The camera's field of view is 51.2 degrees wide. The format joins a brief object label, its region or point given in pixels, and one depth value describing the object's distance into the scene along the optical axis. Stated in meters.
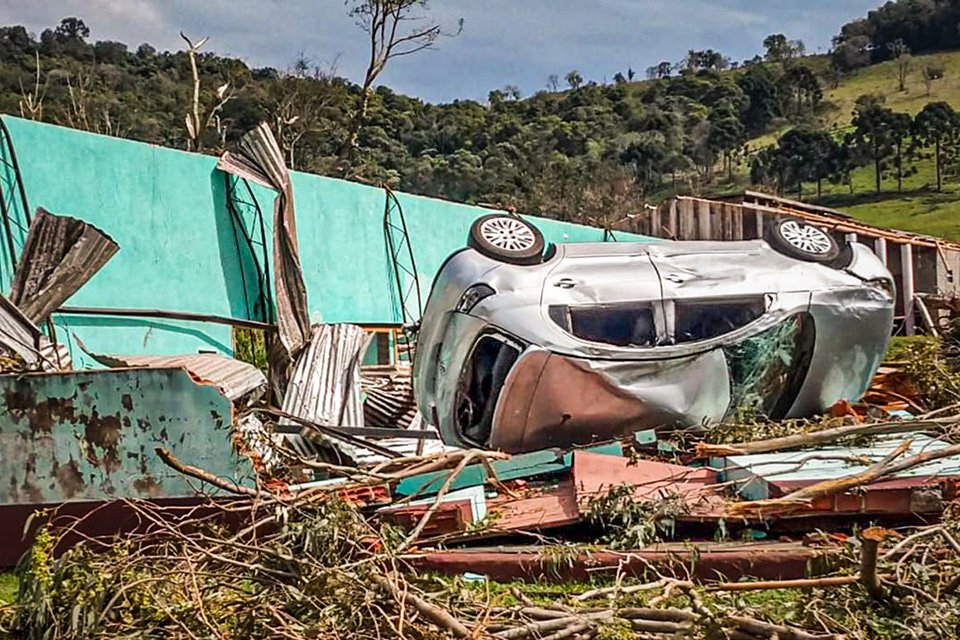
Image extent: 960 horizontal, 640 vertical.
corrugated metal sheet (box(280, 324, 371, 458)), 10.76
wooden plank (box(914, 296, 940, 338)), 19.97
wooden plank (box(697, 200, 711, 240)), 23.08
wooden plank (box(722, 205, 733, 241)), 22.69
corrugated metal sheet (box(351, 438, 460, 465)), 8.46
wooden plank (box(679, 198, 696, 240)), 23.20
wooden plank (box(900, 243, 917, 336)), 21.47
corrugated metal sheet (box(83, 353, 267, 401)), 9.15
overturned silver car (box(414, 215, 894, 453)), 7.93
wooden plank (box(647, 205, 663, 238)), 23.84
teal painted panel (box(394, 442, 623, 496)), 6.41
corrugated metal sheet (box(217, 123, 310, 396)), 12.19
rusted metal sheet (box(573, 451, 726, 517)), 6.07
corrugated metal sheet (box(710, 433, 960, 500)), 6.10
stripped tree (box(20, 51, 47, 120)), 18.05
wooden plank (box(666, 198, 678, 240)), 23.36
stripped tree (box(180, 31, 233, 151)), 17.48
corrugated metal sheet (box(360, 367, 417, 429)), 11.71
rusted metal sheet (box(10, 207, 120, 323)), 8.14
